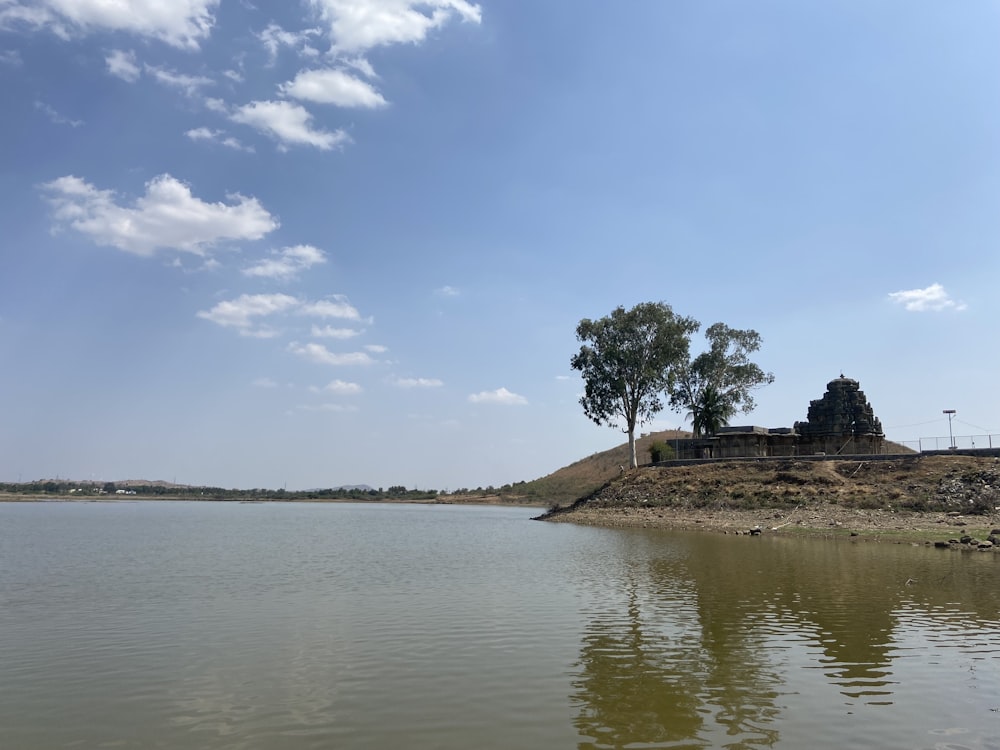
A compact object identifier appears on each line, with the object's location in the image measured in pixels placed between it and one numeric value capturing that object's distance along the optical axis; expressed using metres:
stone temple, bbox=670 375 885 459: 74.62
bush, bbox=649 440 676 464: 87.54
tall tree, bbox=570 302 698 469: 84.62
